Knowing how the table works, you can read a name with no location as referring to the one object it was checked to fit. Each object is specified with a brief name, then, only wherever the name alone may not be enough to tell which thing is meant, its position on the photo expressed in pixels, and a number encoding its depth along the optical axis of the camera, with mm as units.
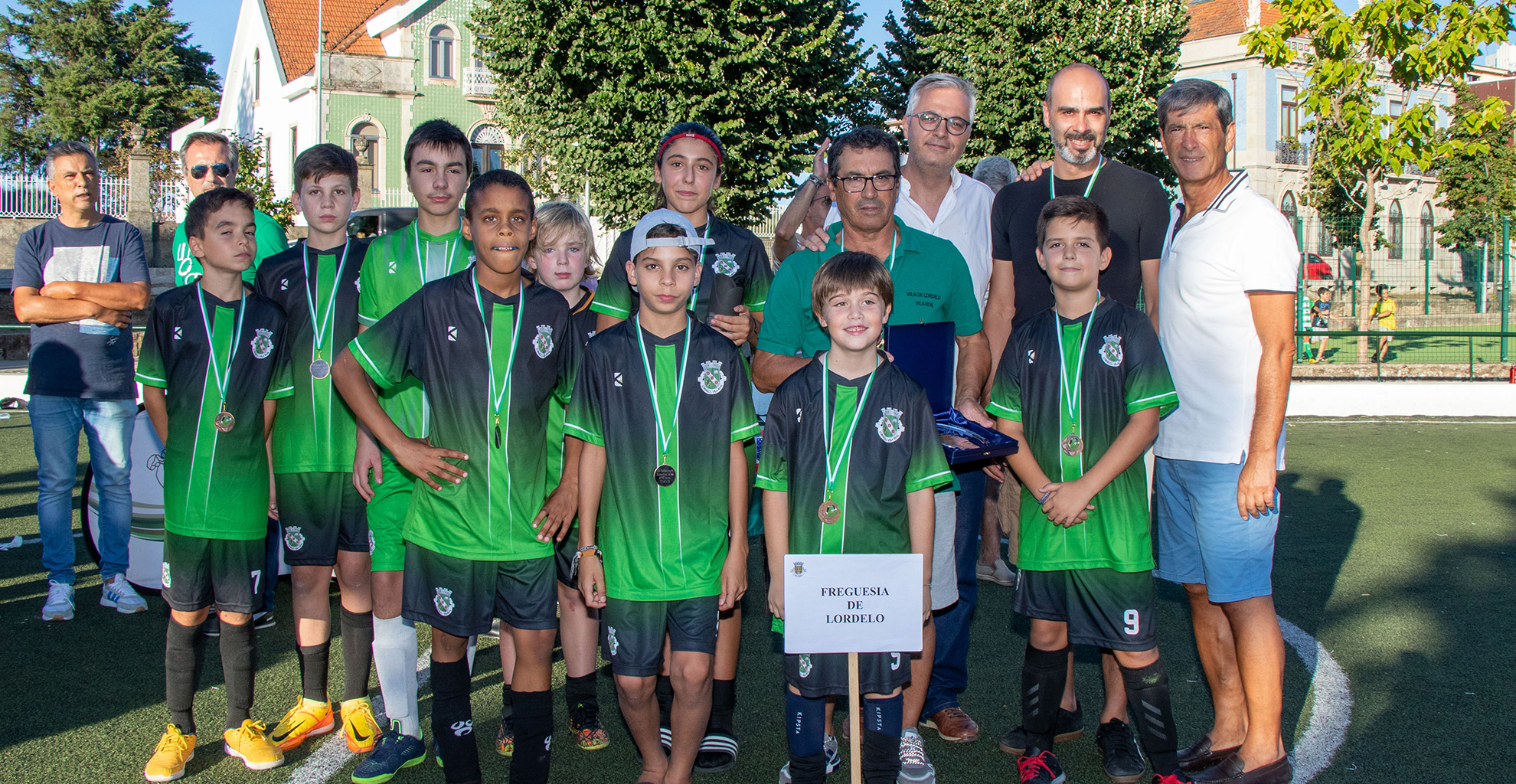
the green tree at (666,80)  19594
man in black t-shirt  3965
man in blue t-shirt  5414
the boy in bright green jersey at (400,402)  3703
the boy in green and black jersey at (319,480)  3932
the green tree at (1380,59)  14070
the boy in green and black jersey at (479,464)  3365
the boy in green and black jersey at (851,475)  3273
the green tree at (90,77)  45156
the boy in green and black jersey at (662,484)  3307
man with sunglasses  4715
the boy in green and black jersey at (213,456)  3717
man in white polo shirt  3496
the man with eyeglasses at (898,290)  3688
